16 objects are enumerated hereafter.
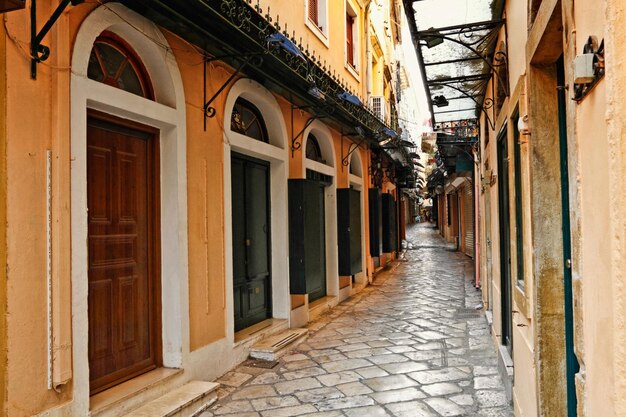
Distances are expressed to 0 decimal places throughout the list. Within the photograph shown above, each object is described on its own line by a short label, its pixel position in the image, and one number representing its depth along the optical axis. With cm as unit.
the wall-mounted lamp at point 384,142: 1280
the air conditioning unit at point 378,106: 1331
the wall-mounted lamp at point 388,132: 1121
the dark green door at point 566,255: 304
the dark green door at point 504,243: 555
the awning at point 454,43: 494
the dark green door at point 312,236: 824
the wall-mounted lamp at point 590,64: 179
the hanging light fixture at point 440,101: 771
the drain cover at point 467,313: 885
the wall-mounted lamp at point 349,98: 838
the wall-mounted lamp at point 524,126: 338
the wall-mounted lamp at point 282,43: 569
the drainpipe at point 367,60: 1335
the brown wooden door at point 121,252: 435
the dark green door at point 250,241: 692
